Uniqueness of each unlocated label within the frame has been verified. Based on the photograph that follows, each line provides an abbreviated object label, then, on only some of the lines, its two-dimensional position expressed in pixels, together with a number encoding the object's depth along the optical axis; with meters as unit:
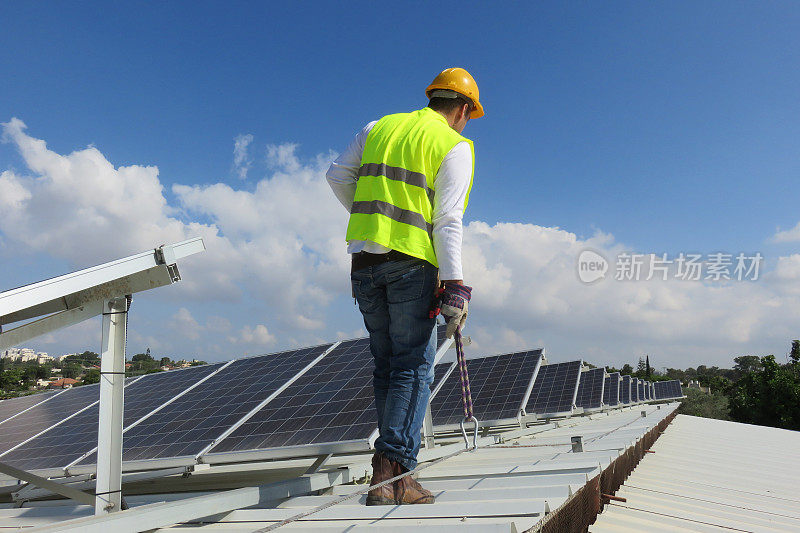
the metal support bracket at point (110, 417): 2.55
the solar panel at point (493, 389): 10.95
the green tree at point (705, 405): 51.09
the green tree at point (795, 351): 61.63
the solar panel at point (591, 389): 18.59
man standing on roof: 2.83
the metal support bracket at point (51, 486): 2.68
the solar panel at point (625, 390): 27.49
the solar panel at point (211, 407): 5.29
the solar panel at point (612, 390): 22.88
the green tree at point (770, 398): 39.85
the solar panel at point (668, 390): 43.43
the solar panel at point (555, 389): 14.80
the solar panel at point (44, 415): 8.22
